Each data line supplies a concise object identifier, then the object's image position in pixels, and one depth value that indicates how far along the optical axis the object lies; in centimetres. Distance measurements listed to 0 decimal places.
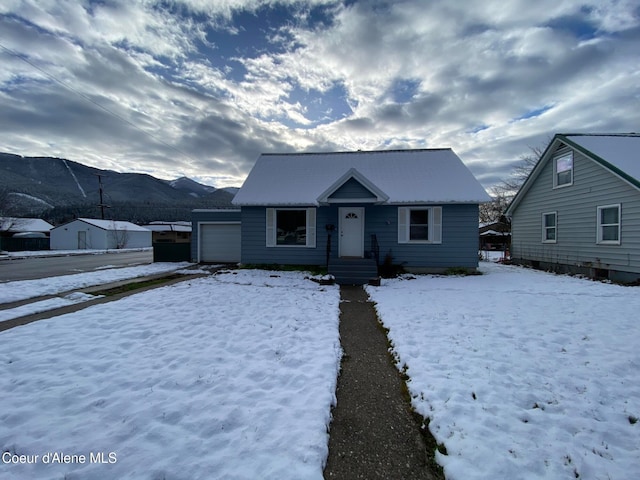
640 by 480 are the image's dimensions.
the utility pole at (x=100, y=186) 3827
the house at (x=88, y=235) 3597
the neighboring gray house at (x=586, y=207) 1040
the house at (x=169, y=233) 4335
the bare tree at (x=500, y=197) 2933
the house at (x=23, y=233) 2989
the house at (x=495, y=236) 2887
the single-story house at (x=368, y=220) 1190
